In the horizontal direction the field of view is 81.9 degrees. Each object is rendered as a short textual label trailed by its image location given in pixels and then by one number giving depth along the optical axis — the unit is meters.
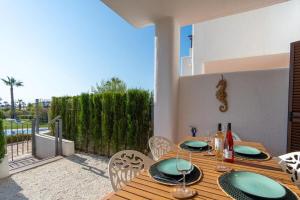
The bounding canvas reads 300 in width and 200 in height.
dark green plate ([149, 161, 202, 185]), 1.11
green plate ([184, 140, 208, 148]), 1.92
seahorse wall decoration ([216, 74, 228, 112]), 3.20
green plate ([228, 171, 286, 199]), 0.95
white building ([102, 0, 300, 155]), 2.85
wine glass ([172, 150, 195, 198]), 0.96
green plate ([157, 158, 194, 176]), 1.19
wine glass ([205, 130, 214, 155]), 1.86
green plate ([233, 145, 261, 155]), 1.73
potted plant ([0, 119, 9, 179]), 3.21
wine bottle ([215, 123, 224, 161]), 1.55
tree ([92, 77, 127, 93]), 11.83
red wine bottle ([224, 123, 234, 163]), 1.53
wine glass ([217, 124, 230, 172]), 1.33
